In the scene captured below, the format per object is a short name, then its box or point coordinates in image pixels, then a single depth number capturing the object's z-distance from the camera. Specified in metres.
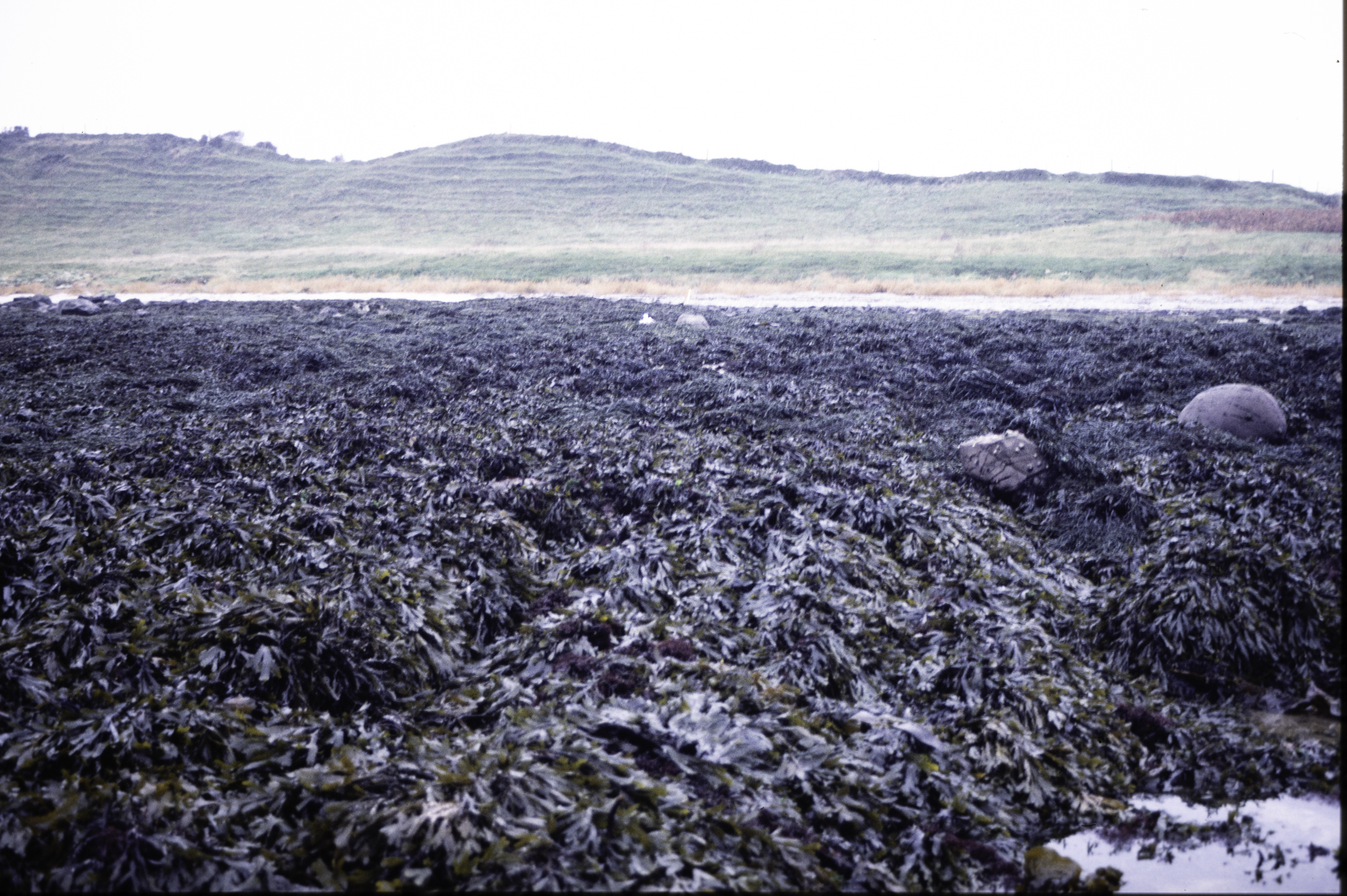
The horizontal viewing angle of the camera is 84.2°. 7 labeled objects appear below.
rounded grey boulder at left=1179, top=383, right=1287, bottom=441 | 8.45
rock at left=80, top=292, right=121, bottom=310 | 21.67
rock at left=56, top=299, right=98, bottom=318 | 19.69
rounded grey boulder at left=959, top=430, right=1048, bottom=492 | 7.70
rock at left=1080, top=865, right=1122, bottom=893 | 3.10
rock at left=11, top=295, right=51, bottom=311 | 21.02
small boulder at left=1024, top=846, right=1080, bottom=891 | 3.19
